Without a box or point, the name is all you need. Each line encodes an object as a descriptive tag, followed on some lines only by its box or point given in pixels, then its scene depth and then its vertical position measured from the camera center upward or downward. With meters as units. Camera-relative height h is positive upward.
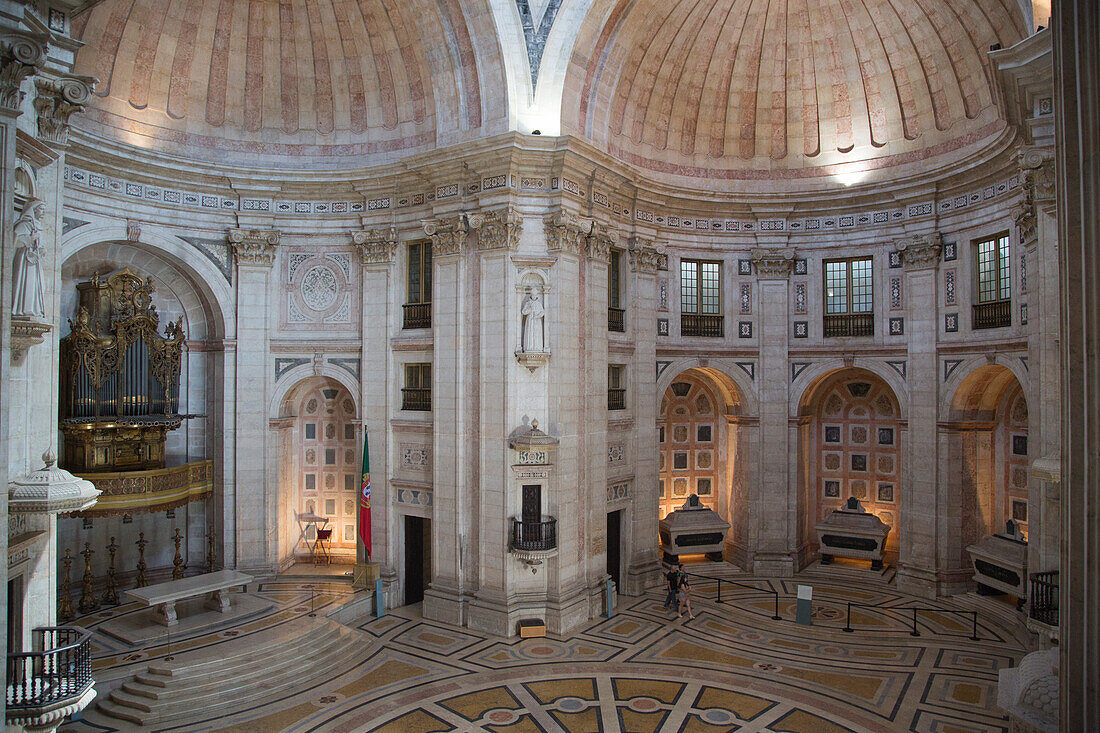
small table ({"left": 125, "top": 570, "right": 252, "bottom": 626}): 17.04 -5.35
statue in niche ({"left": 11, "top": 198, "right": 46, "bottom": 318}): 10.46 +1.73
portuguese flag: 20.69 -3.77
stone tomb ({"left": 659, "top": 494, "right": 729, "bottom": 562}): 24.67 -5.51
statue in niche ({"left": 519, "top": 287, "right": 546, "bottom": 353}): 18.78 +1.54
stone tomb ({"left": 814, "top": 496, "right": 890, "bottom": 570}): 24.25 -5.51
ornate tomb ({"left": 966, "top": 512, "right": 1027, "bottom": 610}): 19.53 -5.33
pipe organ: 18.16 +0.05
